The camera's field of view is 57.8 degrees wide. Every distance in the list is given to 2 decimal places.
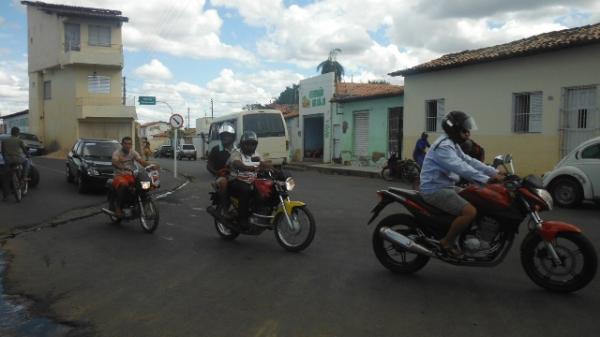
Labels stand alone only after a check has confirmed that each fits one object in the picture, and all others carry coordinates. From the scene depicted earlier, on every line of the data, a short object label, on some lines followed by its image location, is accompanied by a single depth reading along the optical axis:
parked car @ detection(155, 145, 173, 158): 55.84
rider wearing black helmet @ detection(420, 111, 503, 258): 5.14
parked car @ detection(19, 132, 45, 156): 33.75
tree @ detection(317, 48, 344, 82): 42.94
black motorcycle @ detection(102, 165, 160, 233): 8.58
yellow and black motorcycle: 6.88
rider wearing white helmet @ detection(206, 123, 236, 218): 7.63
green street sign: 27.46
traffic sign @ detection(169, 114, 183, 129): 21.67
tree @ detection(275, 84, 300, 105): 71.50
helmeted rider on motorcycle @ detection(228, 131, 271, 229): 7.23
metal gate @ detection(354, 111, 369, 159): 27.12
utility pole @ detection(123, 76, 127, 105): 42.73
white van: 22.27
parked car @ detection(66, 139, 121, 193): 14.02
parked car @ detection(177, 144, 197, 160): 49.25
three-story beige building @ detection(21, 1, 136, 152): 34.88
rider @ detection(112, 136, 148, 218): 9.04
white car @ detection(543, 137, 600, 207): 11.31
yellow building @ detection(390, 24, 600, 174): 16.29
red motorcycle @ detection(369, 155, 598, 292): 4.91
